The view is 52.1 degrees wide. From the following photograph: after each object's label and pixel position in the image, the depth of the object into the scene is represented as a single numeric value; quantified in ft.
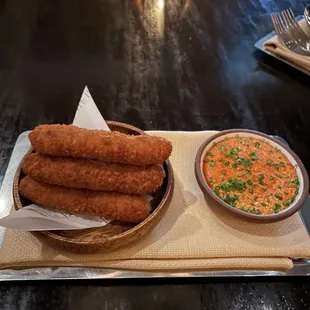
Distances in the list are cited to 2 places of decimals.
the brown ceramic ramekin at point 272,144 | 0.98
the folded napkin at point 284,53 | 1.63
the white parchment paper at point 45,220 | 0.88
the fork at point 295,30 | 1.74
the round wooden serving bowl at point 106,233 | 0.88
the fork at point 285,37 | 1.68
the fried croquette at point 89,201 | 0.92
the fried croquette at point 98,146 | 0.92
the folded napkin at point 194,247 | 0.94
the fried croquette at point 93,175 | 0.92
